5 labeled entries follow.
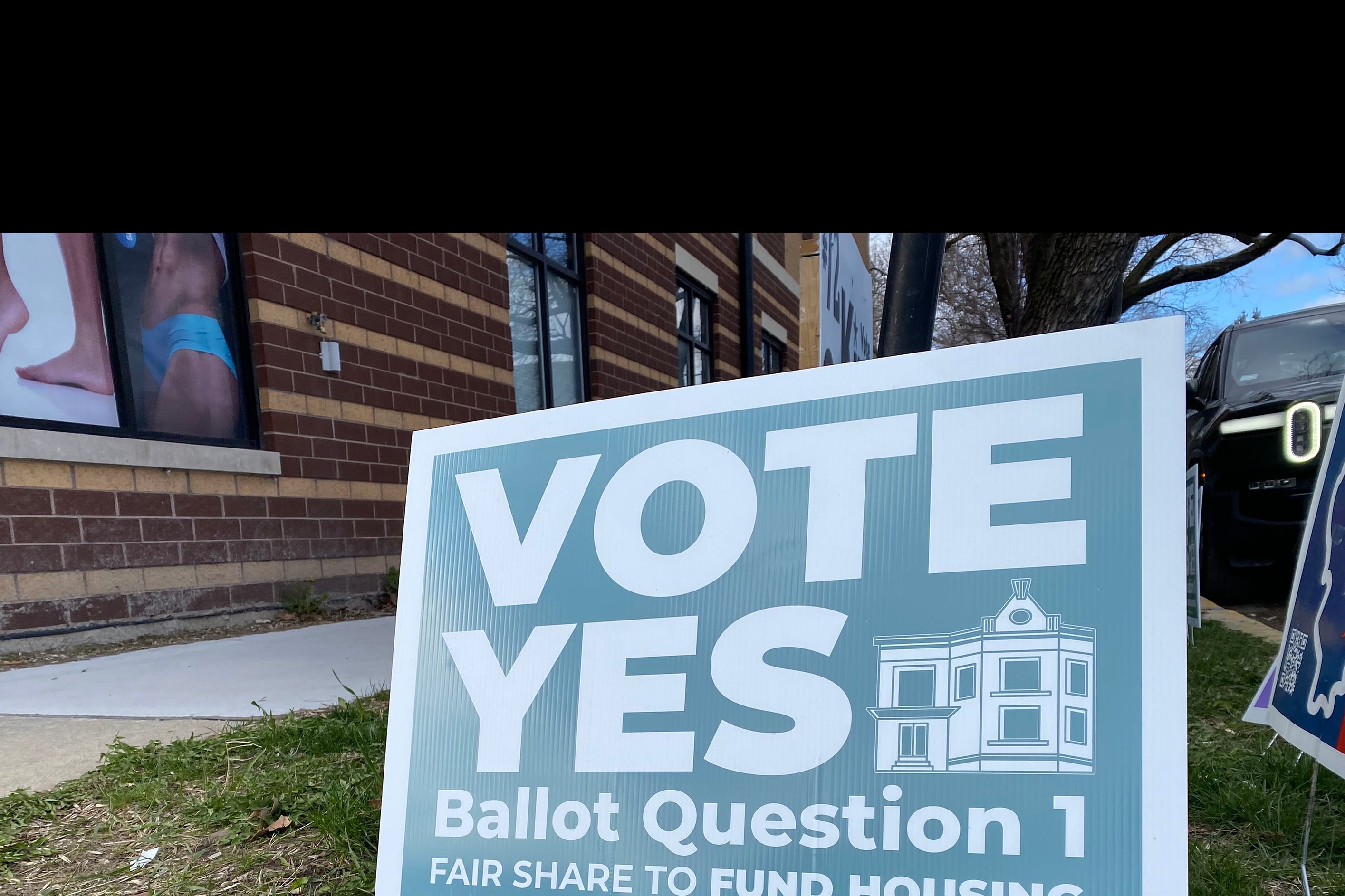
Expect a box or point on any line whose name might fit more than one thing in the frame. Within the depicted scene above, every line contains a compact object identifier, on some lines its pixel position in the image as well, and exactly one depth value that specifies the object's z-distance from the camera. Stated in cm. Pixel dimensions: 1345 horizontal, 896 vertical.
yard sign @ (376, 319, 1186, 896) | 102
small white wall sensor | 529
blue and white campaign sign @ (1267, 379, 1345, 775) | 178
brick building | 387
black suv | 503
